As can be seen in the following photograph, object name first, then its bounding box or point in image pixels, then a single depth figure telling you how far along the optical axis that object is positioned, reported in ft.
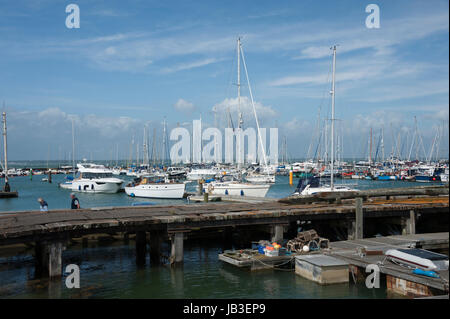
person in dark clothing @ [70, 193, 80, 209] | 88.23
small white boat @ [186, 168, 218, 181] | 330.95
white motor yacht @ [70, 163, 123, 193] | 236.02
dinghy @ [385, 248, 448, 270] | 48.73
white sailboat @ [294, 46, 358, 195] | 155.02
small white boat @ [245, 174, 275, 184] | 275.80
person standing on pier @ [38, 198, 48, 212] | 80.39
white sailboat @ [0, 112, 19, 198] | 221.25
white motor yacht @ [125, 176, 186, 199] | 196.54
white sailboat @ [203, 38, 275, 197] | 179.22
